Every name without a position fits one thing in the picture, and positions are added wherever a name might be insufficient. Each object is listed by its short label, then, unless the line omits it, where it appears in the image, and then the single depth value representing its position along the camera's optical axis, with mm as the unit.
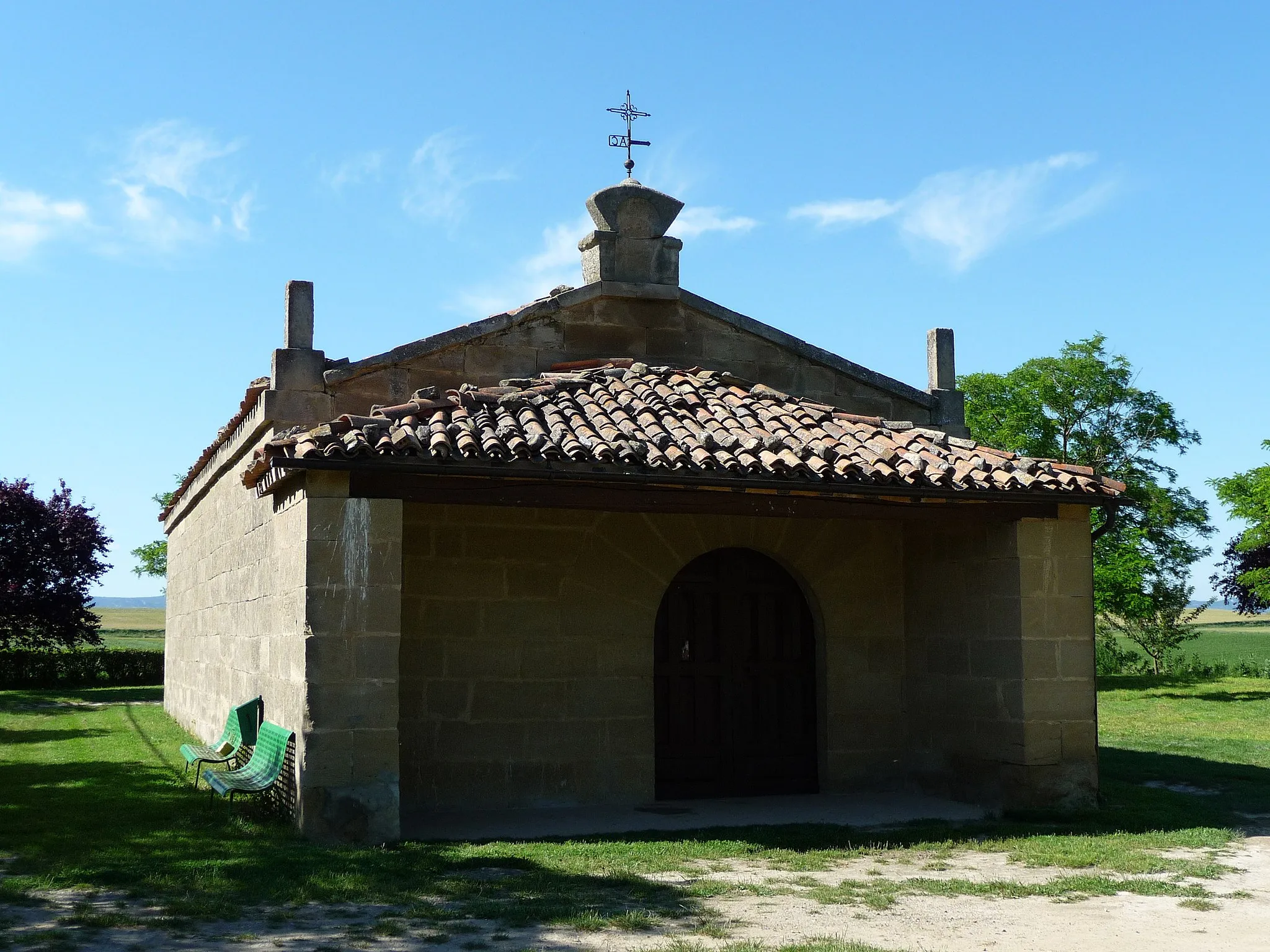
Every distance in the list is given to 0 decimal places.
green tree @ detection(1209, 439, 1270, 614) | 25344
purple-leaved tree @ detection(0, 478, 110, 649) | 28406
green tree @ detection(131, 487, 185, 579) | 40562
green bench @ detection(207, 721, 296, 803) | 8500
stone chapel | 8227
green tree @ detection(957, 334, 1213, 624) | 27281
